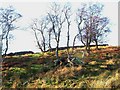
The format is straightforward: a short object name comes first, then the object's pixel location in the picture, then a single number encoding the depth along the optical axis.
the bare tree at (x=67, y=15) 27.27
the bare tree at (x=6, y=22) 27.85
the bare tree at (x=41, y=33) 31.23
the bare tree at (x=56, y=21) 27.77
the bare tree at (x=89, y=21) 28.04
